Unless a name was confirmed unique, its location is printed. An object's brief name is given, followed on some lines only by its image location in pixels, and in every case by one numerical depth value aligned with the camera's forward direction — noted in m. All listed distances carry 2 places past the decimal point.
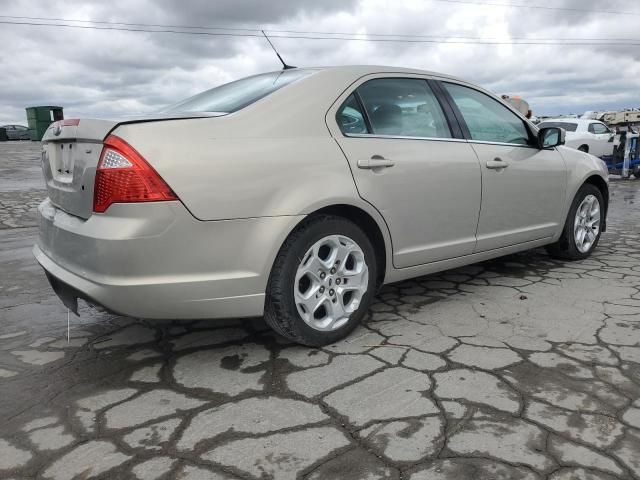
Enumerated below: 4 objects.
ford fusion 2.34
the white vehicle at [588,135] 16.72
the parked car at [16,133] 35.75
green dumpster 29.00
